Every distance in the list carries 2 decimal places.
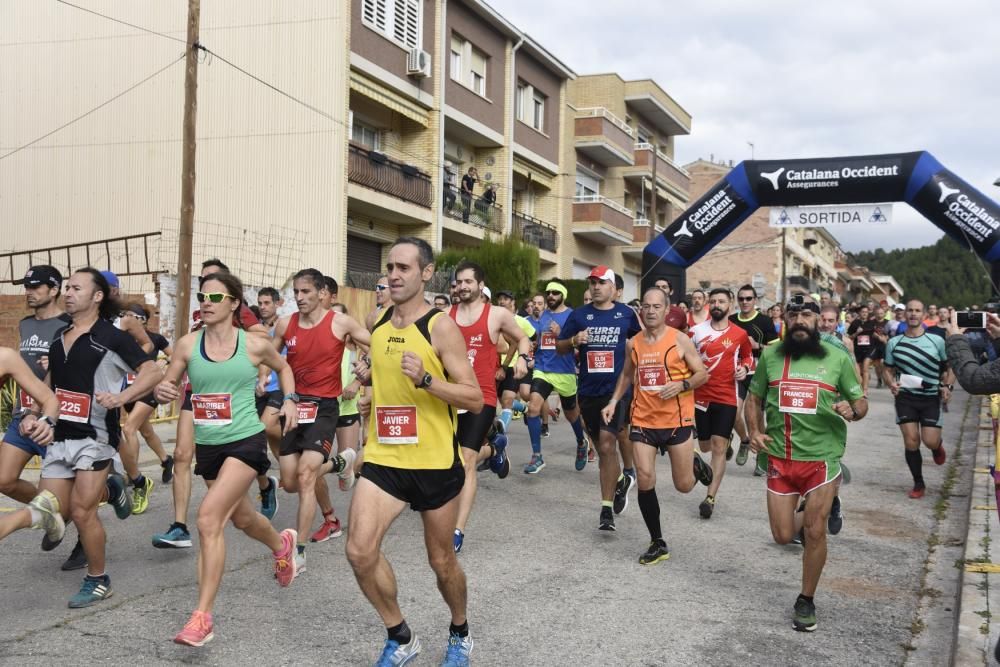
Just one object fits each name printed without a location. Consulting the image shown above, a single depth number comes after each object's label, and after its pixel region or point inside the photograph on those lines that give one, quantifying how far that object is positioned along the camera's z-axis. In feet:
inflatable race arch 44.34
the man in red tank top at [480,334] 22.62
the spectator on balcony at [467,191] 89.61
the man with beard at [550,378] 34.09
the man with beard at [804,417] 17.67
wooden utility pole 45.60
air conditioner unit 75.77
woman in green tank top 16.47
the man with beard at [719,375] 28.14
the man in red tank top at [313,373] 21.16
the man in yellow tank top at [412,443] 13.43
